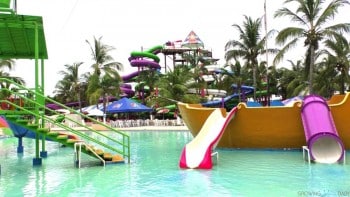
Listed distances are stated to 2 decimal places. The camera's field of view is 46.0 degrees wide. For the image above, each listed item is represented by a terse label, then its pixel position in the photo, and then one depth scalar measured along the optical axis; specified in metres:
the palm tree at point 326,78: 28.95
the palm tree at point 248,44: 32.75
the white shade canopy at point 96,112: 39.33
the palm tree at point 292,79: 40.17
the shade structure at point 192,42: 54.62
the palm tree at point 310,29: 22.83
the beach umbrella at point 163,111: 39.51
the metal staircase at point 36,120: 11.42
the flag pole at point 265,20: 30.92
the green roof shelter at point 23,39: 11.44
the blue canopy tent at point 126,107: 36.88
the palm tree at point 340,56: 23.82
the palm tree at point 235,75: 42.69
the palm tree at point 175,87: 36.38
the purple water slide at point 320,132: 11.93
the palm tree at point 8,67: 29.92
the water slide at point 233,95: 41.83
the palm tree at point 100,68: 40.39
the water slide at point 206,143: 11.27
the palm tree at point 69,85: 52.53
